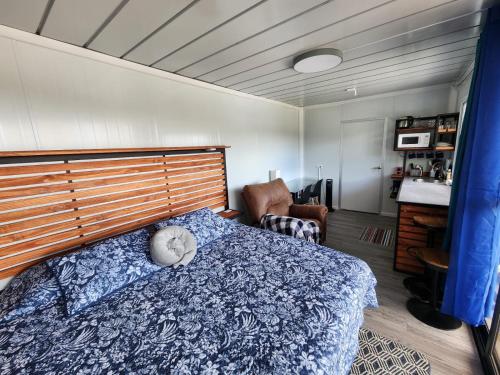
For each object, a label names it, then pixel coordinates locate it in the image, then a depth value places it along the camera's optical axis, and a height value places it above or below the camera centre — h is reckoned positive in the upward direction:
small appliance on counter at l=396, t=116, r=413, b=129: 3.50 +0.33
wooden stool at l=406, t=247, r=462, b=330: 1.70 -1.42
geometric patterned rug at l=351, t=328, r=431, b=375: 1.41 -1.46
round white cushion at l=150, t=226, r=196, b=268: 1.61 -0.71
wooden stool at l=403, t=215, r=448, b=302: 1.96 -0.94
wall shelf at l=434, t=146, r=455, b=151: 3.10 -0.11
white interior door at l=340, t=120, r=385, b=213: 4.04 -0.40
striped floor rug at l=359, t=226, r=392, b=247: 3.11 -1.39
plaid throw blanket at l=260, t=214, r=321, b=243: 2.37 -0.88
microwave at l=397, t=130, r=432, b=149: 3.33 +0.03
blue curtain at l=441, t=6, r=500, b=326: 1.29 -0.38
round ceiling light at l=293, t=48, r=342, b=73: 1.73 +0.72
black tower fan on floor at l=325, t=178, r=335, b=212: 4.57 -0.98
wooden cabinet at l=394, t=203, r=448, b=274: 2.21 -0.98
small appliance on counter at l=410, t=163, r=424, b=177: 3.60 -0.47
